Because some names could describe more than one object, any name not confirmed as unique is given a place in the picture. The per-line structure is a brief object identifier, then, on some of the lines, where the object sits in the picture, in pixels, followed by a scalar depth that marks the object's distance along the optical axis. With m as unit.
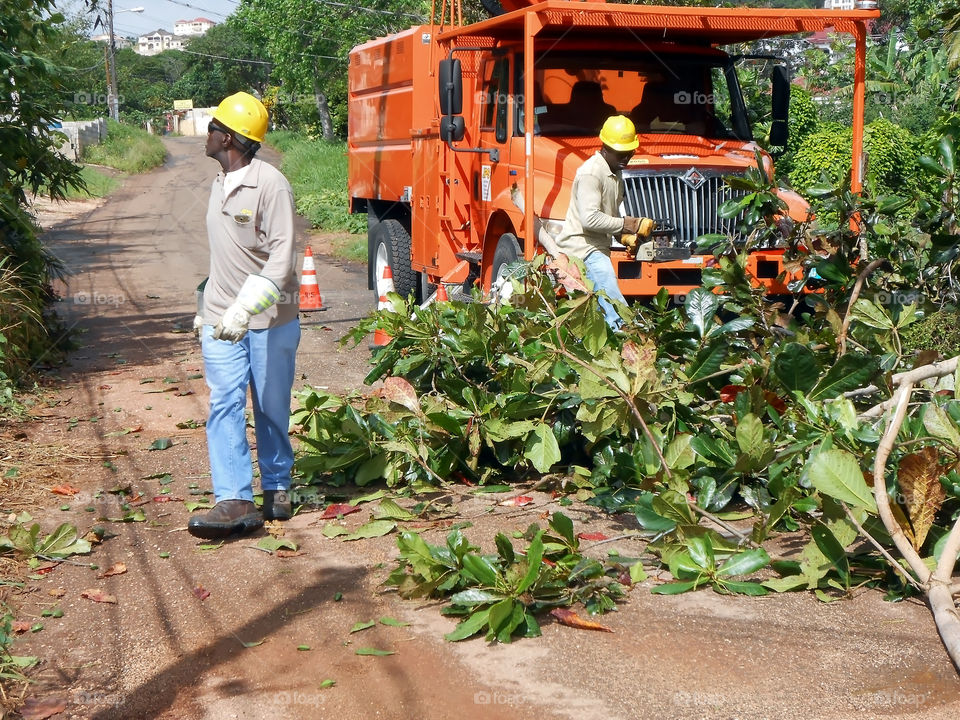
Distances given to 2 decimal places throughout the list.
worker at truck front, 7.15
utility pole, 65.88
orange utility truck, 7.86
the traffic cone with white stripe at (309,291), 12.65
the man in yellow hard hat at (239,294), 5.29
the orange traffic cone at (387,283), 12.33
